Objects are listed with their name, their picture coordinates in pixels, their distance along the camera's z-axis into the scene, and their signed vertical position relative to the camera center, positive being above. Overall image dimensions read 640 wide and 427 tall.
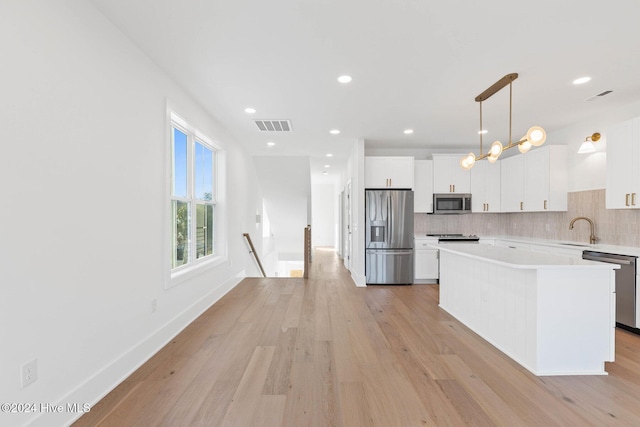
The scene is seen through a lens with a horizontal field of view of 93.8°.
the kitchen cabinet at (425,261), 5.61 -0.84
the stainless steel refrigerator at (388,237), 5.53 -0.39
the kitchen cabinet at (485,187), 5.75 +0.56
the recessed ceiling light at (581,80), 3.04 +1.41
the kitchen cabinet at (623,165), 3.33 +0.60
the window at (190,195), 3.51 +0.25
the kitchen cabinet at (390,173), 5.63 +0.81
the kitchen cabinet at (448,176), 5.75 +0.77
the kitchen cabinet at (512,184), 5.27 +0.60
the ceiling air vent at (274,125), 4.40 +1.37
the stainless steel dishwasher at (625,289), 3.24 -0.80
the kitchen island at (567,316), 2.41 -0.80
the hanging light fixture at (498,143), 2.66 +0.73
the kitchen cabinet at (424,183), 5.79 +0.64
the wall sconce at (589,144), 4.11 +1.01
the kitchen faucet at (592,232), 4.19 -0.22
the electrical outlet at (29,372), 1.56 -0.84
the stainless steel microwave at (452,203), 5.77 +0.25
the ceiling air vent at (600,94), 3.37 +1.42
